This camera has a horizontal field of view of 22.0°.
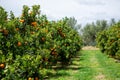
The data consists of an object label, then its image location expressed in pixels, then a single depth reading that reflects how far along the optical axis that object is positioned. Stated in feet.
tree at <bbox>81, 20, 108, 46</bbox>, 359.87
